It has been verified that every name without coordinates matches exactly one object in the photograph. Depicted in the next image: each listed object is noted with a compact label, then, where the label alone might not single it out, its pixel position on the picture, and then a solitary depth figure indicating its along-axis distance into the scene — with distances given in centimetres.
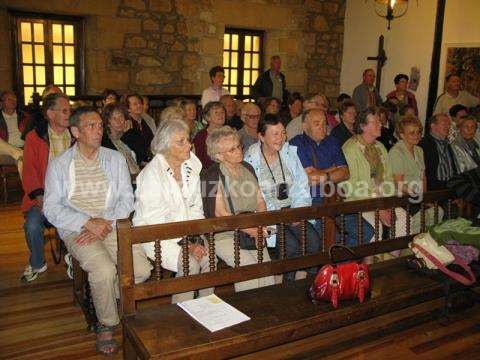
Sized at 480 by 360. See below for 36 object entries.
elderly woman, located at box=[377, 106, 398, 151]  568
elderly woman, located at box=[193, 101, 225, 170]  442
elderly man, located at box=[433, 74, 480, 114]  714
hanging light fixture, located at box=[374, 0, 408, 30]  759
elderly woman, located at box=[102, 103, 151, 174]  397
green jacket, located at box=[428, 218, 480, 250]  270
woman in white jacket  273
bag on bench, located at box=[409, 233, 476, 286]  273
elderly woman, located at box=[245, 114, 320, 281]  324
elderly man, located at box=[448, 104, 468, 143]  556
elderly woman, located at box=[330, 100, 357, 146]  467
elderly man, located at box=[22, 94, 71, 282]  340
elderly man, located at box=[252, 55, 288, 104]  820
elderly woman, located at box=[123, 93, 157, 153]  493
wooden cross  907
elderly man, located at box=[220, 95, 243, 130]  575
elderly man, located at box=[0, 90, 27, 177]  555
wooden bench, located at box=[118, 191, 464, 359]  202
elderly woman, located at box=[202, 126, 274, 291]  289
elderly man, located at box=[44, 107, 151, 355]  268
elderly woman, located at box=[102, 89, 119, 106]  592
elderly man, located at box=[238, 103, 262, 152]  461
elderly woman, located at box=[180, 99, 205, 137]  515
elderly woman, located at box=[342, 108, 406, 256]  366
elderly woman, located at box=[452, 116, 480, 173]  454
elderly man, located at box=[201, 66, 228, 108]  712
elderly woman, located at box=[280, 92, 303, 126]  630
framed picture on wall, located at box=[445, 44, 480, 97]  761
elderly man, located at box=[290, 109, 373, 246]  353
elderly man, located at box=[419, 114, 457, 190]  420
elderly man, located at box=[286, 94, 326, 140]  483
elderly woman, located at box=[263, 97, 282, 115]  555
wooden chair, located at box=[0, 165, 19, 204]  532
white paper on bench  213
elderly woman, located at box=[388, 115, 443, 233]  387
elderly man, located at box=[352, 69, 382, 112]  793
